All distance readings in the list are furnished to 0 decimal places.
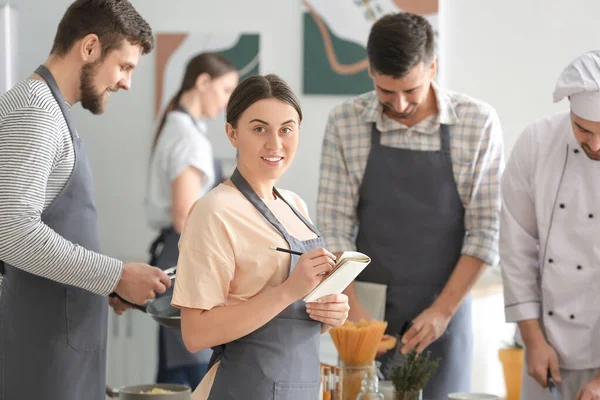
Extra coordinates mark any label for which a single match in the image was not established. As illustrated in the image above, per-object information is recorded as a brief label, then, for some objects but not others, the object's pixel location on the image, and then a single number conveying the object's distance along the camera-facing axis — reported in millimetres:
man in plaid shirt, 3797
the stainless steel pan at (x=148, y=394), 3324
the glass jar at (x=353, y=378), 3252
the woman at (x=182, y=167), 5342
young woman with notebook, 2859
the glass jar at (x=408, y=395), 3292
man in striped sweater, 3290
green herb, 3283
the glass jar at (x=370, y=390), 3172
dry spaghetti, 3218
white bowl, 3262
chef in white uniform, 3508
